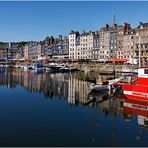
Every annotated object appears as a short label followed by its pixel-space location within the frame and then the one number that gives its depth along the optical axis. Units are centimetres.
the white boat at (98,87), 3934
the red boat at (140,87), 3164
